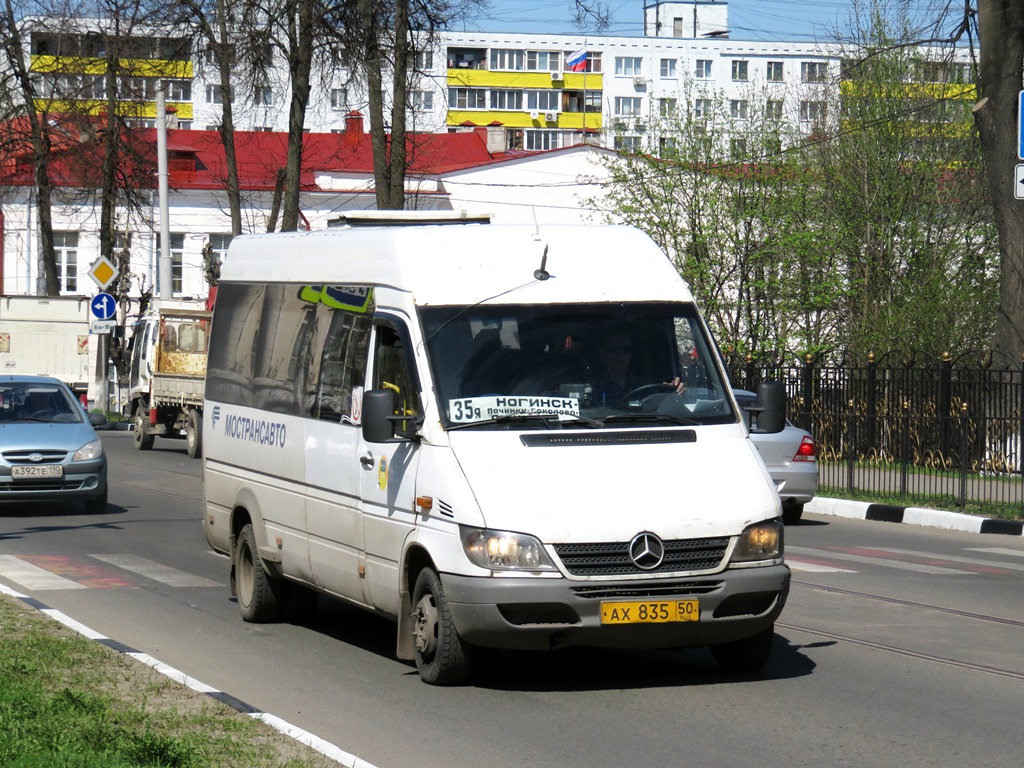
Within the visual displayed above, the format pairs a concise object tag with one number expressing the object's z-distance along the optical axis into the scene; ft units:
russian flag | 342.03
